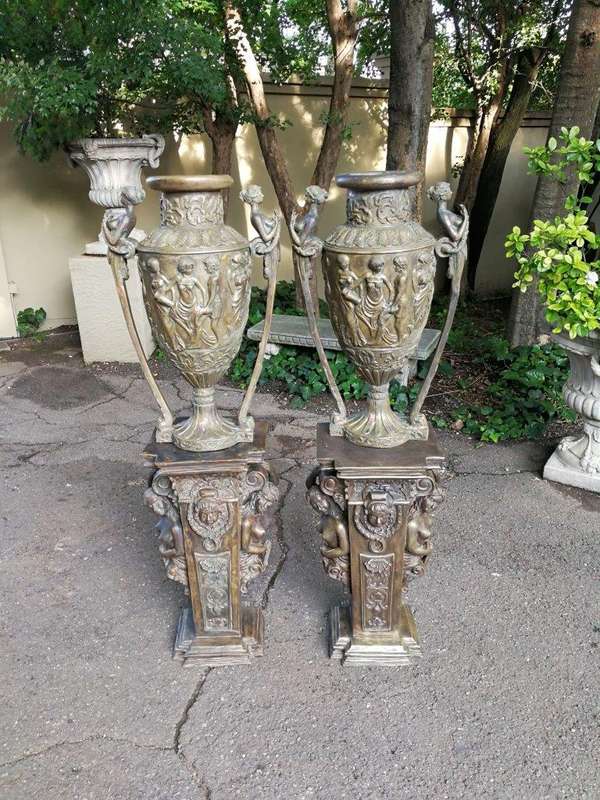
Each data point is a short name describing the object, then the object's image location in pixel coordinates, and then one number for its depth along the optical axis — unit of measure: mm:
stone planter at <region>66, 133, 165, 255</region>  4152
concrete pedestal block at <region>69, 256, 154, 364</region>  4578
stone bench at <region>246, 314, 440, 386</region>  3984
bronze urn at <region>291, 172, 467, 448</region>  1616
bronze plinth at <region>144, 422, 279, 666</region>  1824
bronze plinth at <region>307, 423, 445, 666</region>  1802
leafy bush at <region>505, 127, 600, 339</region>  2549
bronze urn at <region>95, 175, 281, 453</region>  1620
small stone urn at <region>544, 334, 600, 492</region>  2812
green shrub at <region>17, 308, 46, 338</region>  5348
